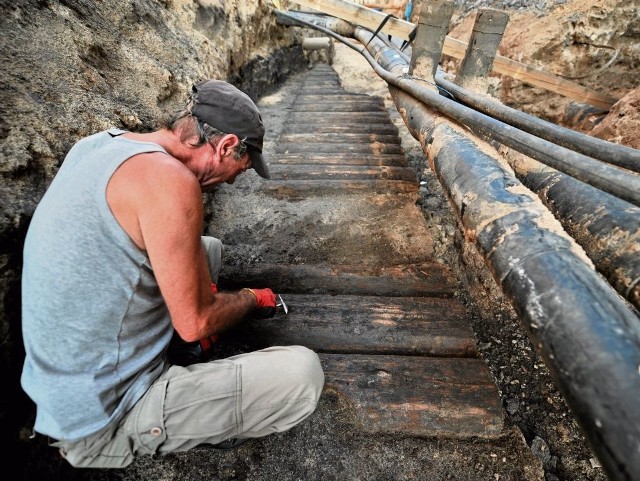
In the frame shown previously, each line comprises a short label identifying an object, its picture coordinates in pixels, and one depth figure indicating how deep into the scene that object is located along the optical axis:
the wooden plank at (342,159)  4.18
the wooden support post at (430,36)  3.44
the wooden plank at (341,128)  5.06
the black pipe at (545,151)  0.95
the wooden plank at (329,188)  3.63
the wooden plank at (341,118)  5.43
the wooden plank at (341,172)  3.90
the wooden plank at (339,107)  5.89
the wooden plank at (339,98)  6.35
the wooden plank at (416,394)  1.63
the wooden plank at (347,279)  2.48
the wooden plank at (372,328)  2.02
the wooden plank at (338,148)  4.49
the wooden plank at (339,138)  4.78
